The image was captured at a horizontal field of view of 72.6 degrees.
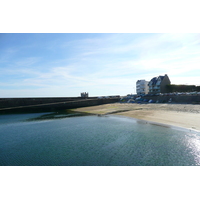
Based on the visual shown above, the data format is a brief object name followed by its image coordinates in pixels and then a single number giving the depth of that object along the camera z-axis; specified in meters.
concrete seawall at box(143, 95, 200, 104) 47.31
